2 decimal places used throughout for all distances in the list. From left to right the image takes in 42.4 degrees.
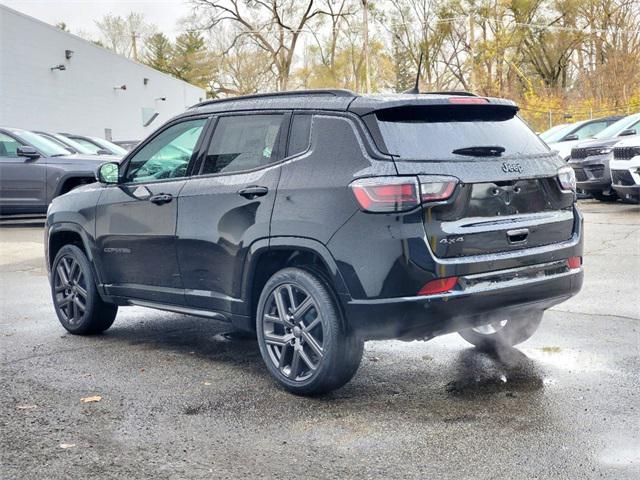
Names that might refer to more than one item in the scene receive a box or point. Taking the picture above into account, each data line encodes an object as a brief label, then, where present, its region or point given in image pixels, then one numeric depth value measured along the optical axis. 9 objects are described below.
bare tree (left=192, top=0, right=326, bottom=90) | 52.94
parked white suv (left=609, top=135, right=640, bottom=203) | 13.89
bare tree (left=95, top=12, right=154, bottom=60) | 66.31
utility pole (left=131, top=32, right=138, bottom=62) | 66.74
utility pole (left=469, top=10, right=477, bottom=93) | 39.69
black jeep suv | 4.42
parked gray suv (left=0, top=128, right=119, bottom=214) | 14.86
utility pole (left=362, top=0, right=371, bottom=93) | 38.28
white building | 25.62
